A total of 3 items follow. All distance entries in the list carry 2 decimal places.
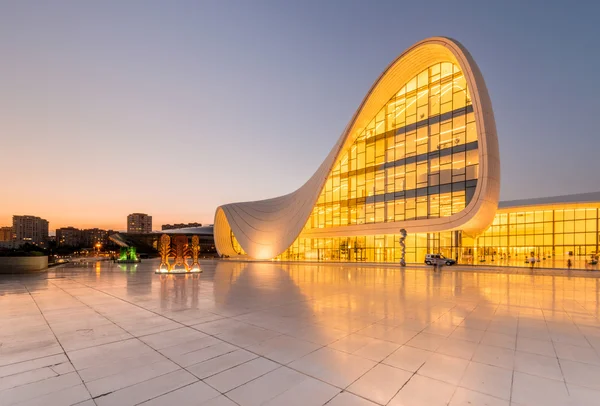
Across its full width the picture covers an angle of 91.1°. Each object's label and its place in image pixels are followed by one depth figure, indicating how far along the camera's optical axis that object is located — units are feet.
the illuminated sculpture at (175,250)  79.36
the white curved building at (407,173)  106.42
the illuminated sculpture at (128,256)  141.37
